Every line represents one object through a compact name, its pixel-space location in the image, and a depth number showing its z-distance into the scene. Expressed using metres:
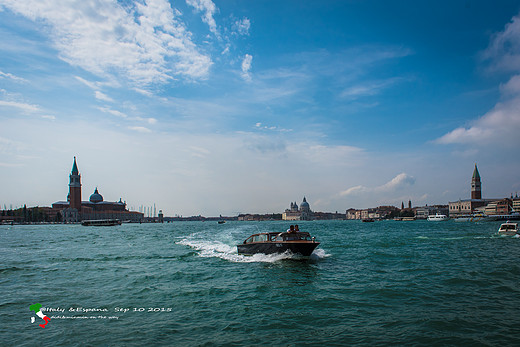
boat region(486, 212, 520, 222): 114.19
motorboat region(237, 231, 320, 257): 22.46
